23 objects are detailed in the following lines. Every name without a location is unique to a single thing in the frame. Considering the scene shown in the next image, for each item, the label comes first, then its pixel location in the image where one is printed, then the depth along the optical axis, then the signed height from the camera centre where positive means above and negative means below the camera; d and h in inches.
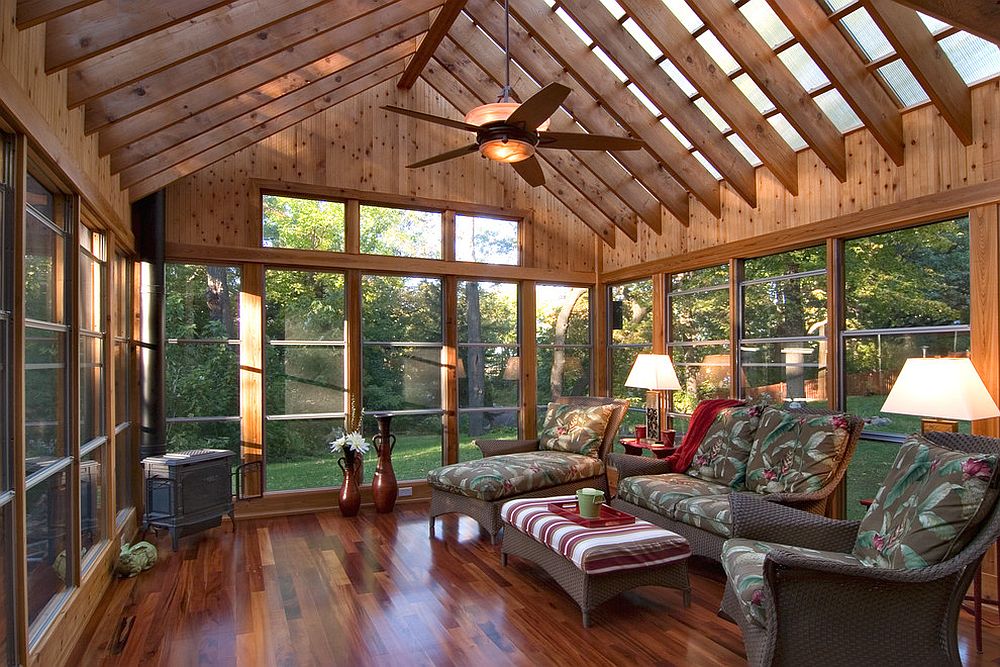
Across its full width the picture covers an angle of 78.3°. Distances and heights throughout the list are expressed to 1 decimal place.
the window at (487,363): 246.5 -9.3
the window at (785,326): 179.5 +3.3
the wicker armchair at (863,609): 85.4 -38.8
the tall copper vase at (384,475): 211.6 -46.4
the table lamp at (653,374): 203.5 -11.9
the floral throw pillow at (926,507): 86.1 -25.6
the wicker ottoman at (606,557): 123.3 -45.3
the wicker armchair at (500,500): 173.2 -46.1
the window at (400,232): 231.5 +42.0
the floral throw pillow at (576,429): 208.8 -31.4
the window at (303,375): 215.8 -11.8
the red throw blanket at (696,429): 183.9 -28.0
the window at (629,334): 250.1 +2.0
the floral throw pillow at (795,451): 145.7 -28.3
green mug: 138.1 -36.9
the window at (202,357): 203.5 -4.6
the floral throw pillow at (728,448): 165.5 -30.9
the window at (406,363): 230.4 -8.2
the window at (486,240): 246.8 +41.0
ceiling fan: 117.4 +43.0
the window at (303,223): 216.7 +42.9
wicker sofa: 144.8 -36.2
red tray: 136.8 -40.7
